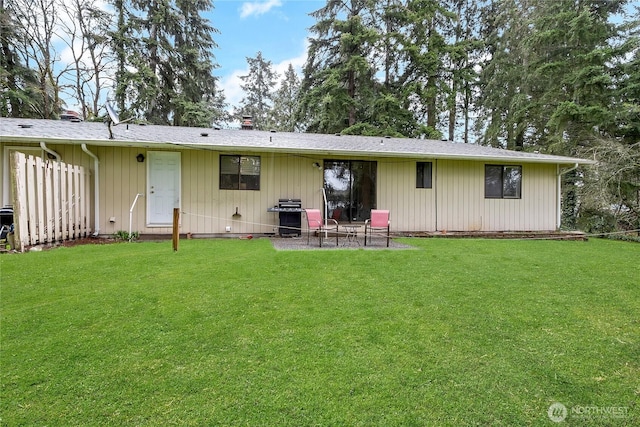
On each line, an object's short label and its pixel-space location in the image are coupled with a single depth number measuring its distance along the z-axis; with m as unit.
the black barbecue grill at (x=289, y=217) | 7.65
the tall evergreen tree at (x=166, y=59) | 15.79
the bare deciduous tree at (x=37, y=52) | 14.54
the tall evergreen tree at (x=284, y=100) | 25.14
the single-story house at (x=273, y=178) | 7.28
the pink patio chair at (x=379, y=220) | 7.00
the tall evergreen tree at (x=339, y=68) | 15.72
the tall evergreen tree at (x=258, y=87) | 27.02
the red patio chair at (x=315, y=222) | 6.83
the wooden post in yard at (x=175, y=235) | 5.38
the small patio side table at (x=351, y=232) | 7.03
